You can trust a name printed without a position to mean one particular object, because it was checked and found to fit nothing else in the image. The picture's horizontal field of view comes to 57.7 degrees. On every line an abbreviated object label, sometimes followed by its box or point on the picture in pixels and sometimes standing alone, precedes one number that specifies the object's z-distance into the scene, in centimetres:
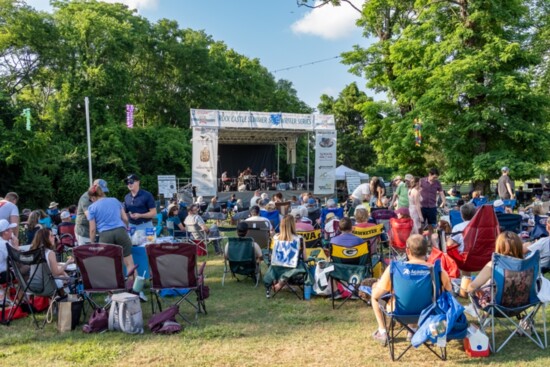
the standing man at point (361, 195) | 1013
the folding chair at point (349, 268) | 505
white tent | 2467
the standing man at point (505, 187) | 1037
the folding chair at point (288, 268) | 546
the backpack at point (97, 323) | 448
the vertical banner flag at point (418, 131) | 1647
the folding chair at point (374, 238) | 595
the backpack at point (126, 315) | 443
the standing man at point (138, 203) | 597
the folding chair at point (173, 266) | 473
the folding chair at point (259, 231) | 756
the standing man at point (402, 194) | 837
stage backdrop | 2475
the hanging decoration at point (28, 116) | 1627
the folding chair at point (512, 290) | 367
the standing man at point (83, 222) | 582
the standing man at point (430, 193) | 811
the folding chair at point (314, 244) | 669
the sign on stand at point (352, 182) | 2072
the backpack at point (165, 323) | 440
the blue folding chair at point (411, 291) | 355
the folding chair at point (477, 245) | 555
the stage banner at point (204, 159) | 1756
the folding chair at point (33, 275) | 462
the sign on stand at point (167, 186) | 1864
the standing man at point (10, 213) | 598
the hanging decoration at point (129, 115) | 2080
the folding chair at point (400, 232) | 665
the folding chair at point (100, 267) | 459
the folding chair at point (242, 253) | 621
